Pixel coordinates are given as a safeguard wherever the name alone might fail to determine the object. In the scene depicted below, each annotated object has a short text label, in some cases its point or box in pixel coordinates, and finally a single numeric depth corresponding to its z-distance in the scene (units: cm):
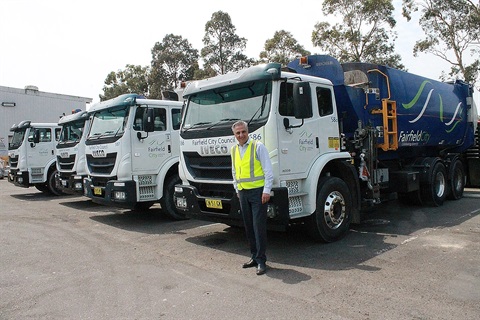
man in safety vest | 495
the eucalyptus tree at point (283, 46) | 2808
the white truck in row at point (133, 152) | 814
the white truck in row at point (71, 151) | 1056
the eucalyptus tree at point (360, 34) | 2506
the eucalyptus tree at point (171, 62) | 3675
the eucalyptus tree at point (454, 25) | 2397
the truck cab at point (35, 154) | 1352
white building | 2764
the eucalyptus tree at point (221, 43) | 3272
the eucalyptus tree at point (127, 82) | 3944
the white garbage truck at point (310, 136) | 556
